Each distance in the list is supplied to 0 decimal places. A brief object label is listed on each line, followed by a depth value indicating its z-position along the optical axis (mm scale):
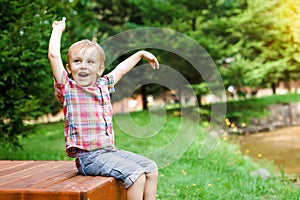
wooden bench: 1767
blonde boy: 2078
